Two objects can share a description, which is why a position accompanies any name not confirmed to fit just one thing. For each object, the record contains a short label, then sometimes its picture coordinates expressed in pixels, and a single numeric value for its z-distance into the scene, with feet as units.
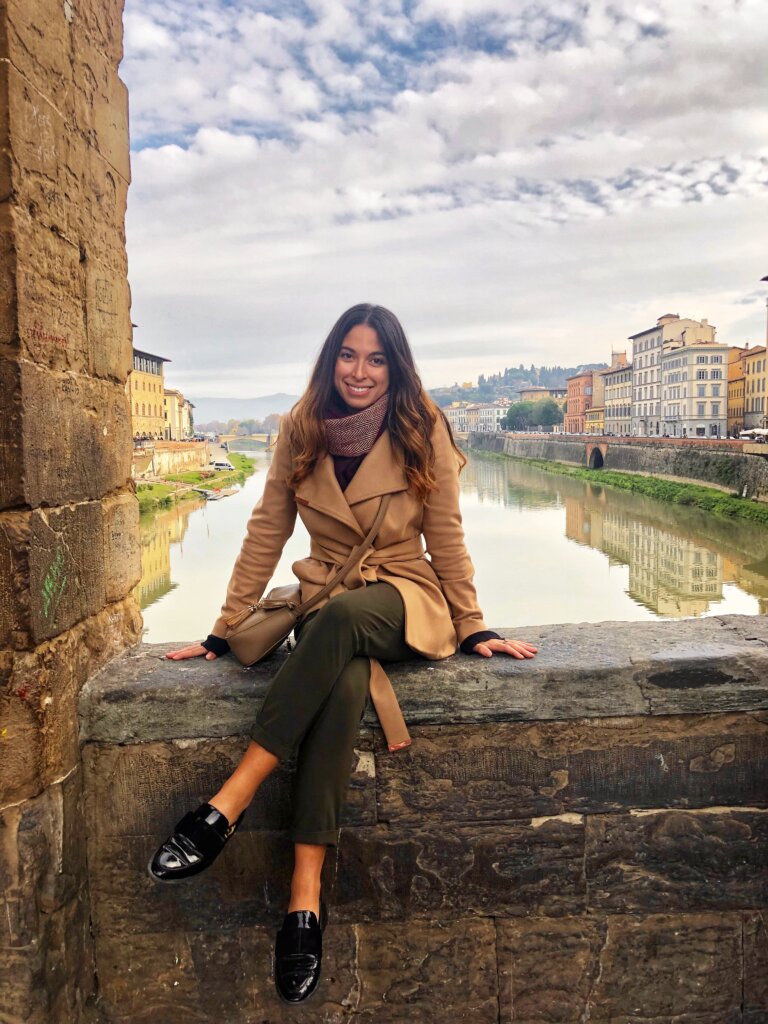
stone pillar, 5.47
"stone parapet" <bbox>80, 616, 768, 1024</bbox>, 6.23
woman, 5.70
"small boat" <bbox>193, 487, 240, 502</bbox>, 113.48
